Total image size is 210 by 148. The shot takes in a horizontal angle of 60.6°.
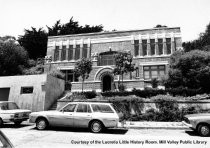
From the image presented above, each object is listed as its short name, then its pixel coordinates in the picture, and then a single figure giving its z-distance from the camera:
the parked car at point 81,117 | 9.80
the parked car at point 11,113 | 11.48
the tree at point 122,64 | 22.28
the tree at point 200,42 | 35.75
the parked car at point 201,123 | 9.00
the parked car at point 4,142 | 3.13
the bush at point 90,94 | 20.97
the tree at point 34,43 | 40.03
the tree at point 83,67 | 22.97
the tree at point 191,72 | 18.61
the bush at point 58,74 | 26.55
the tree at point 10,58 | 28.84
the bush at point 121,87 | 24.19
